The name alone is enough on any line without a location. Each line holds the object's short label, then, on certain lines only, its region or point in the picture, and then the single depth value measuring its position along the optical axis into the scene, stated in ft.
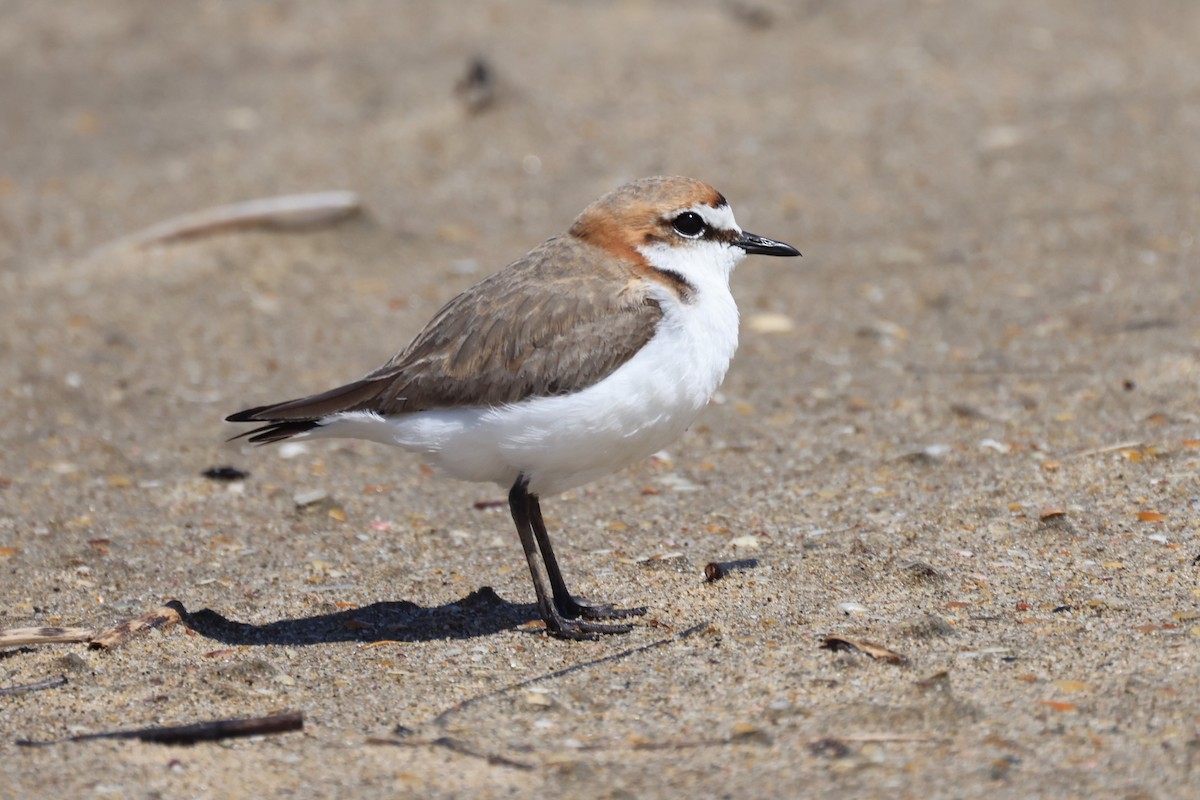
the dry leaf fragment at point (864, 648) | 27.17
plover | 29.73
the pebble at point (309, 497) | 39.24
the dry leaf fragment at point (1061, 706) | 24.72
